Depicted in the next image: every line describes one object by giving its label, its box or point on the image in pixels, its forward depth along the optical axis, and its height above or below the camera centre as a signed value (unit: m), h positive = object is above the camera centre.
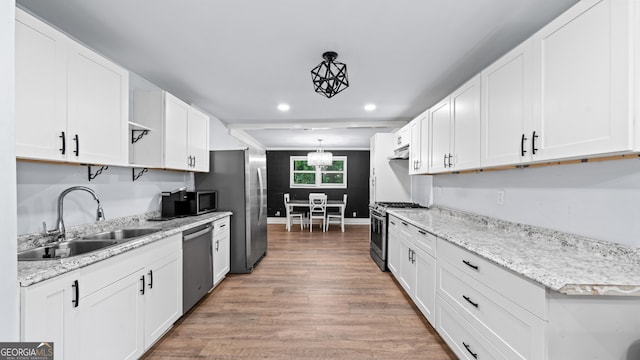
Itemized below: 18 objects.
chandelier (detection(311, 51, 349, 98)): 2.31 +1.06
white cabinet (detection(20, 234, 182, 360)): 1.22 -0.74
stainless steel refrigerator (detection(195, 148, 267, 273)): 3.62 -0.16
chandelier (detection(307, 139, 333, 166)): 6.74 +0.51
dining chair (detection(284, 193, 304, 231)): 6.90 -0.96
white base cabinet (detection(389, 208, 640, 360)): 1.07 -0.54
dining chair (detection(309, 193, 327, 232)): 6.97 -0.72
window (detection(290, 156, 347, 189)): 8.34 +0.15
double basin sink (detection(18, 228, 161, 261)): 1.60 -0.47
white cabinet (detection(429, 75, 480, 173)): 2.19 +0.47
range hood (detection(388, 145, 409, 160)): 4.03 +0.41
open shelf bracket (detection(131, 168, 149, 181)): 2.64 +0.04
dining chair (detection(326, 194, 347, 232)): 6.99 -1.00
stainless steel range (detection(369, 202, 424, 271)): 3.76 -0.77
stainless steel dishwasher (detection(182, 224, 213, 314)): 2.46 -0.87
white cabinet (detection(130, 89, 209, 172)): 2.56 +0.48
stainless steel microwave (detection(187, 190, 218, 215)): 3.05 -0.29
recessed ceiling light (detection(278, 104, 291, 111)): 3.95 +1.10
